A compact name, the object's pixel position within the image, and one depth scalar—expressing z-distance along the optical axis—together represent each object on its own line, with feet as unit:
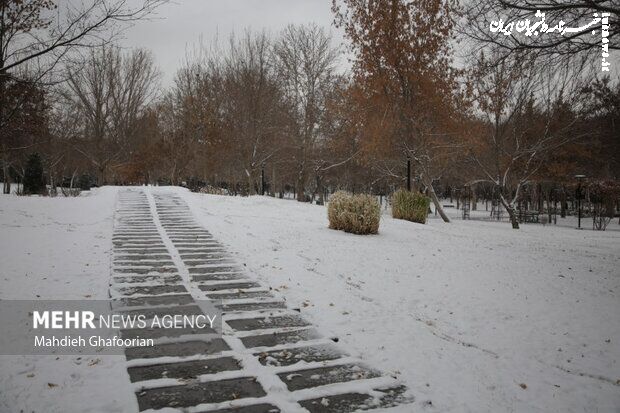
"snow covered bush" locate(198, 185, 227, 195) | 80.42
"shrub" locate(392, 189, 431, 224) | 49.75
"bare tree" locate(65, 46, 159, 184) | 100.01
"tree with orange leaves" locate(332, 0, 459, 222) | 56.13
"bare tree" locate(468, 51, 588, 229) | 61.44
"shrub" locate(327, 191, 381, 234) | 36.19
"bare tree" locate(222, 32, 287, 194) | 78.95
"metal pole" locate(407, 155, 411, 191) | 55.37
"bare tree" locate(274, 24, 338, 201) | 87.04
